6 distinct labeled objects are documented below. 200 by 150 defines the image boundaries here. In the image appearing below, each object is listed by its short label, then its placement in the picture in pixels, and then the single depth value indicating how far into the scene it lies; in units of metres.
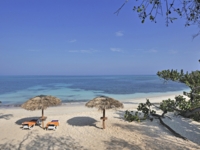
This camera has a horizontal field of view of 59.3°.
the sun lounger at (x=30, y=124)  8.94
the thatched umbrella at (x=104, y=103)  8.99
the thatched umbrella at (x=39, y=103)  9.44
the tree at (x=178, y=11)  2.33
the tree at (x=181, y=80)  4.26
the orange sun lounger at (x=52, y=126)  8.82
